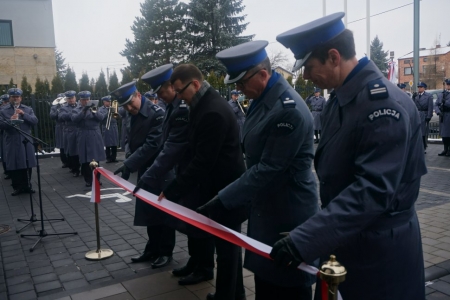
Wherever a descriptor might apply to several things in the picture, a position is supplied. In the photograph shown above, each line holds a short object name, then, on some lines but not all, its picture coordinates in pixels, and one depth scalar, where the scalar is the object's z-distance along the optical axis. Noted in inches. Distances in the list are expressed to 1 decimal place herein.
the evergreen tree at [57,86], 801.6
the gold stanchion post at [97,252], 194.7
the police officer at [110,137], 545.1
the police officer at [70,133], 432.6
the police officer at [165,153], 154.6
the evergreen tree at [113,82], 829.0
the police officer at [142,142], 178.5
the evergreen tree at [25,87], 737.1
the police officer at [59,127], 495.8
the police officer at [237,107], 553.0
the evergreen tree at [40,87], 790.5
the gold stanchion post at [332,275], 63.1
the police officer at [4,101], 434.1
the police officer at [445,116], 496.9
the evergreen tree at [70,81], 877.6
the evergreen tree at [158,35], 1441.9
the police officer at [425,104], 530.3
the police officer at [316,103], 672.6
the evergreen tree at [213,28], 1251.2
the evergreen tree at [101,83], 860.0
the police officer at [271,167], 98.9
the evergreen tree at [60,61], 2513.8
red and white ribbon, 85.7
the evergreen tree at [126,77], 849.5
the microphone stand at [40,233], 220.3
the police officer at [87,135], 388.8
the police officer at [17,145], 352.8
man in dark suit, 130.7
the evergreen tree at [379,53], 2253.9
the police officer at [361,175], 65.5
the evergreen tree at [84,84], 857.2
